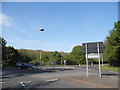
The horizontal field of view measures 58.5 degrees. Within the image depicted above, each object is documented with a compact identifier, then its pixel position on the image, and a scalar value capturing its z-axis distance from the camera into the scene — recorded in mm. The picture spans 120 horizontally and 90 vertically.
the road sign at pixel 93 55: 10594
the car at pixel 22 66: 21315
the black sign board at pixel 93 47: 10448
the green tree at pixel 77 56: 37574
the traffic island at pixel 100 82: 6825
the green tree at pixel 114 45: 18841
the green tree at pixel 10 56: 25304
